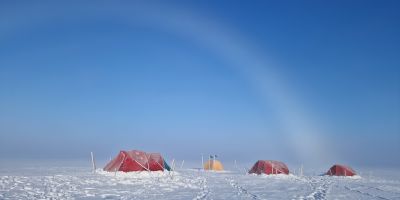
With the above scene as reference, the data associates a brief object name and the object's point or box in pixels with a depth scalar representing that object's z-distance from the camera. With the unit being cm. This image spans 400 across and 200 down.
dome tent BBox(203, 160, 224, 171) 5688
